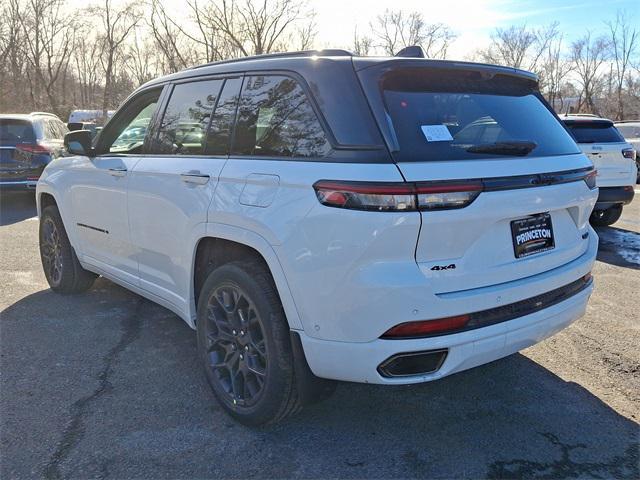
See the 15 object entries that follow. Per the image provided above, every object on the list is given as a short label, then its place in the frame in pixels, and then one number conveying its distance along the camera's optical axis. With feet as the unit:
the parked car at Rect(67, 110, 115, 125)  115.96
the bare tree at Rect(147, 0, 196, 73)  106.01
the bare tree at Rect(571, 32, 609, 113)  168.79
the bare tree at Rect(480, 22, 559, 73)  169.58
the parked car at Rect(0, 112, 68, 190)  32.89
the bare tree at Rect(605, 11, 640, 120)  159.94
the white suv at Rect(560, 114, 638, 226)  26.09
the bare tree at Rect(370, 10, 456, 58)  139.64
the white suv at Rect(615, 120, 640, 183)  50.85
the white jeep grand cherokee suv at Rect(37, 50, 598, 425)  7.61
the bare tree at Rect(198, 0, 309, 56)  96.89
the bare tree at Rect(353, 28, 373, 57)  115.96
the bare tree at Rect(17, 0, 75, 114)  126.62
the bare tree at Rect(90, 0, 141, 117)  123.75
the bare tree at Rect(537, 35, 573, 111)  174.19
